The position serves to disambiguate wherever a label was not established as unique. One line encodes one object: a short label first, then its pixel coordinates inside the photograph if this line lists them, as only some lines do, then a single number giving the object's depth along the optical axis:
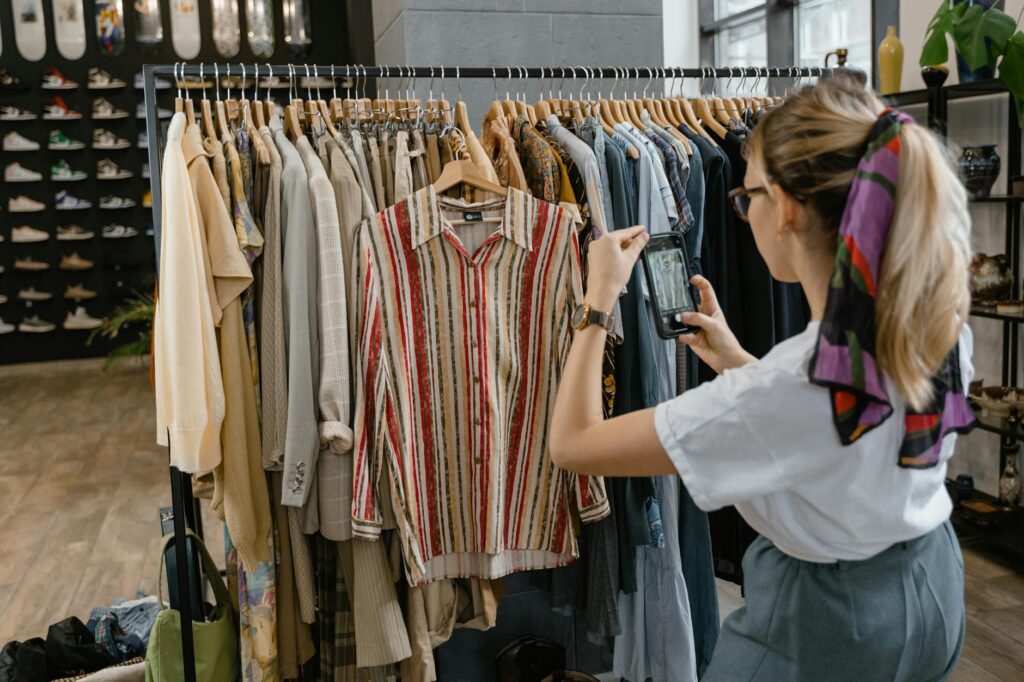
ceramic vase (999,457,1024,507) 3.77
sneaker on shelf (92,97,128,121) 8.16
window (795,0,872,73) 5.17
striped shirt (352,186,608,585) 2.00
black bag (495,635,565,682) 2.50
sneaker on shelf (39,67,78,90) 8.09
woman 1.05
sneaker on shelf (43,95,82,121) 8.09
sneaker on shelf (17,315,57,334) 8.25
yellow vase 4.05
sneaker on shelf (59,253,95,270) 8.30
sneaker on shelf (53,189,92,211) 8.26
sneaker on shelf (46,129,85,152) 8.17
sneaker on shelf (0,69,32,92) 7.94
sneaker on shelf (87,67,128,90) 8.13
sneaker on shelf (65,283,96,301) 8.33
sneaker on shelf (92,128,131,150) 8.20
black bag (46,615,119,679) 2.73
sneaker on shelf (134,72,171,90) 7.97
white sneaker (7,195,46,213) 8.13
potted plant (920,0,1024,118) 3.32
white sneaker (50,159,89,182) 8.22
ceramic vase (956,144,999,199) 3.67
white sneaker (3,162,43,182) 8.11
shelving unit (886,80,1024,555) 3.55
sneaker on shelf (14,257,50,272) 8.19
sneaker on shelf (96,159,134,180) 8.26
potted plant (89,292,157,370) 7.62
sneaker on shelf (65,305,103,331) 8.34
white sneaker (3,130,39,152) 8.06
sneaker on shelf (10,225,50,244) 8.15
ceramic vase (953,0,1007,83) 3.58
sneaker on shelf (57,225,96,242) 8.28
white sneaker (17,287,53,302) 8.21
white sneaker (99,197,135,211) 8.30
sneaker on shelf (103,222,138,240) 8.34
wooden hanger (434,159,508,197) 2.03
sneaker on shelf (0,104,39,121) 8.01
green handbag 2.19
